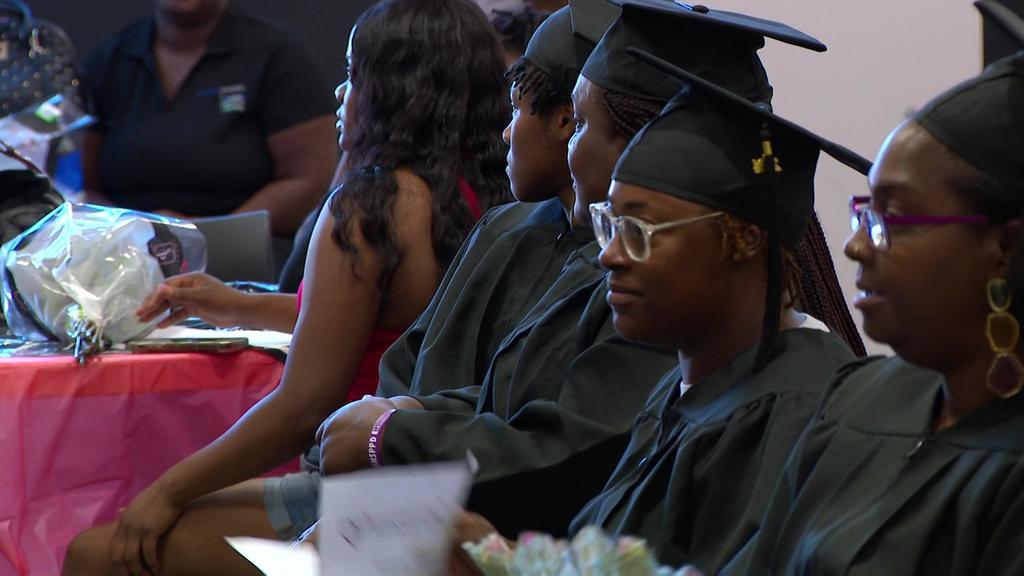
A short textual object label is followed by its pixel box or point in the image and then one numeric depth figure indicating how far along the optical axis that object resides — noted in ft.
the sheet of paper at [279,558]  10.56
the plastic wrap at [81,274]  20.59
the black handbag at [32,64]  26.43
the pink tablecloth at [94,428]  19.72
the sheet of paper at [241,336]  21.29
